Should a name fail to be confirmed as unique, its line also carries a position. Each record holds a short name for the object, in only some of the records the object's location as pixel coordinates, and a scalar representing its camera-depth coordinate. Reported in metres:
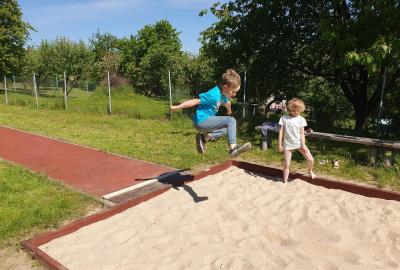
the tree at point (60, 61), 40.81
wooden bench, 7.20
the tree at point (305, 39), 8.75
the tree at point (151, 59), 35.61
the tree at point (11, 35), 34.09
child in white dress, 6.23
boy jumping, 5.24
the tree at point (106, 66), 44.30
